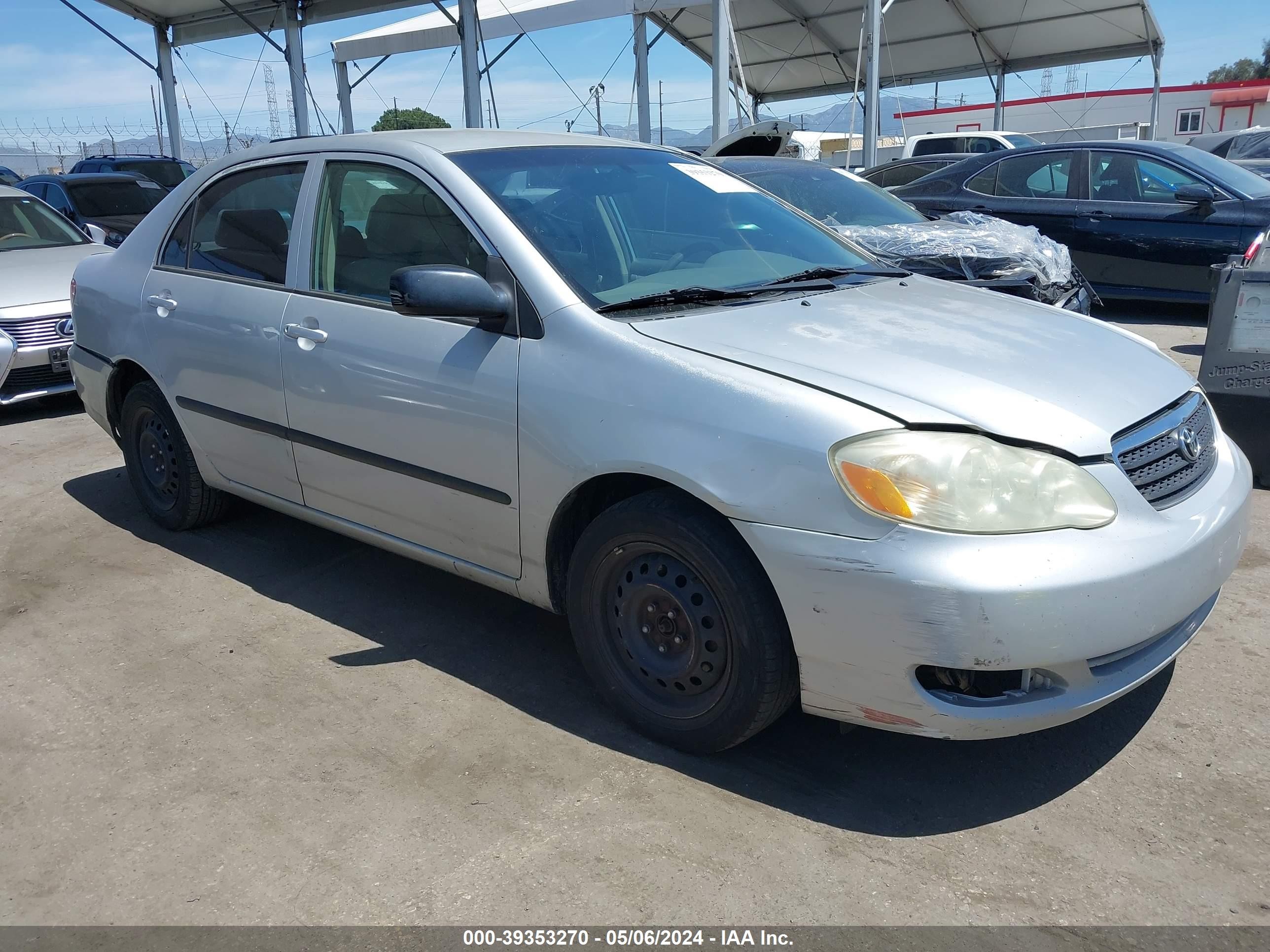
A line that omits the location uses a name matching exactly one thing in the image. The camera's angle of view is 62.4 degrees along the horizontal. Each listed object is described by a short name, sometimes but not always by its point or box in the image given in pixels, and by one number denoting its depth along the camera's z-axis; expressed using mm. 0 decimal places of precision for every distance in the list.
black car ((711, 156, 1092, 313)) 7027
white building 40219
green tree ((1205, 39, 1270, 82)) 84625
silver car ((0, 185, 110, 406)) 6867
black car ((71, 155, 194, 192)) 16391
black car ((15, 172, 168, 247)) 12133
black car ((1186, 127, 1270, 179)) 19156
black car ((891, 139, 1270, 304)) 8750
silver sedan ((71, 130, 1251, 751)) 2408
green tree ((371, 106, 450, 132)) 62125
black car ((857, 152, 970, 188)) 11625
